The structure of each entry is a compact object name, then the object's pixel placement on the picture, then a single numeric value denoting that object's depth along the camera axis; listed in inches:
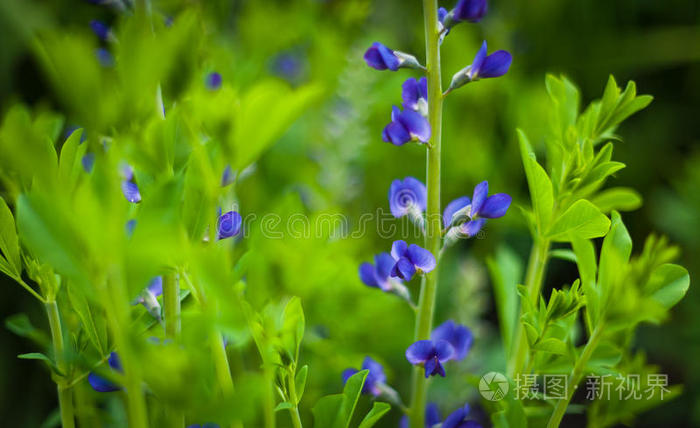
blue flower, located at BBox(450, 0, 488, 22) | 31.8
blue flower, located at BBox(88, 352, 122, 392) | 31.5
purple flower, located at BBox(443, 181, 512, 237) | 31.8
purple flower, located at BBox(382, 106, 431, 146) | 31.4
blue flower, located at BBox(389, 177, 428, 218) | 32.7
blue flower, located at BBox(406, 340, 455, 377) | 31.8
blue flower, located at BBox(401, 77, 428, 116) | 32.3
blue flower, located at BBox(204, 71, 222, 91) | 35.3
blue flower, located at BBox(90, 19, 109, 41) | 34.6
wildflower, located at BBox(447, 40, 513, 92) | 31.7
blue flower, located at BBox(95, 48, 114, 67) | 36.7
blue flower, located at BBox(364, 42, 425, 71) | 32.0
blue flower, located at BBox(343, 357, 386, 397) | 33.0
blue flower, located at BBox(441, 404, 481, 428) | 32.1
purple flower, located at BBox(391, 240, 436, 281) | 31.5
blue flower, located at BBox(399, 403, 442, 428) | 33.5
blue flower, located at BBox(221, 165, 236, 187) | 30.9
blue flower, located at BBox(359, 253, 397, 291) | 32.9
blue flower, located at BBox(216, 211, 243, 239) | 31.1
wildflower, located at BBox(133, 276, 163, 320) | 31.4
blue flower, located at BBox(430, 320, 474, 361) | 33.1
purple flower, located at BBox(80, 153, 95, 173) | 33.9
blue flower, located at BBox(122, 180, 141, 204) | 31.4
